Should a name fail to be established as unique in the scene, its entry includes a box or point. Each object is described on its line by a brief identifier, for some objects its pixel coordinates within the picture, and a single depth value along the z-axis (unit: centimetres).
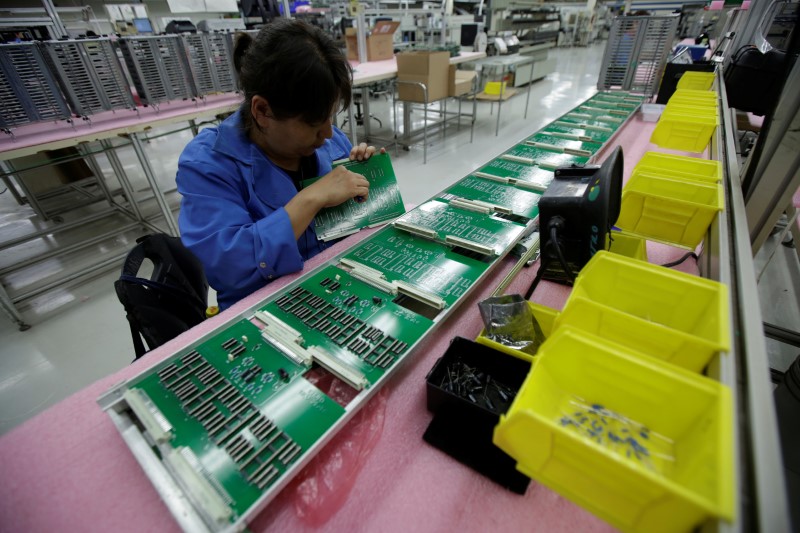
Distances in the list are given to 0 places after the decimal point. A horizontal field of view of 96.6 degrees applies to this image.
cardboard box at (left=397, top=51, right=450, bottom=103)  384
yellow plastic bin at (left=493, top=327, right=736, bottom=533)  37
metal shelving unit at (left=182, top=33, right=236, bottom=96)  250
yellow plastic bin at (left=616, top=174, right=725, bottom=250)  98
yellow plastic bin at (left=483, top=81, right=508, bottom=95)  502
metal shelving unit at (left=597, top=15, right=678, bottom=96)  284
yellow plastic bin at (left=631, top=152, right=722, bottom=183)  113
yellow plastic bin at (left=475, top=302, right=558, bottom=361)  81
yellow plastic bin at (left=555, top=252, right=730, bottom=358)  54
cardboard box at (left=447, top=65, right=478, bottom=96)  427
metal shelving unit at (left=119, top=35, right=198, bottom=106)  227
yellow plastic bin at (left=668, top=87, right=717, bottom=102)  205
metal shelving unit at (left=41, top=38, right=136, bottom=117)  200
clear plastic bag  77
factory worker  88
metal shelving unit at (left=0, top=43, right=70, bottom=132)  183
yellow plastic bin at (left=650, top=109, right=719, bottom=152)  169
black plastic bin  59
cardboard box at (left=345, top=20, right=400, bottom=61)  470
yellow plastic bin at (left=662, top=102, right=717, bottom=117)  179
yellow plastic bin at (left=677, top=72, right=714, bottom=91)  246
